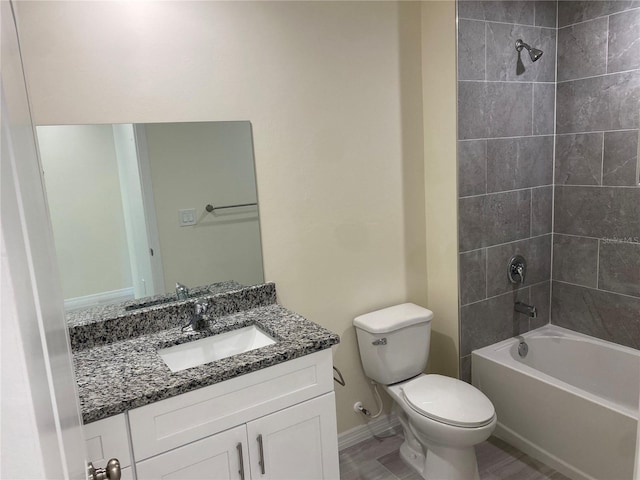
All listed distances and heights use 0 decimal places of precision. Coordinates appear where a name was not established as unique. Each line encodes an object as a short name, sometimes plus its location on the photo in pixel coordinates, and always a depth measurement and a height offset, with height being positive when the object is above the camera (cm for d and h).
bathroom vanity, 151 -78
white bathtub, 216 -129
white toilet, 212 -114
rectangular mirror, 183 -15
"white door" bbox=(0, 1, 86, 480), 37 -12
